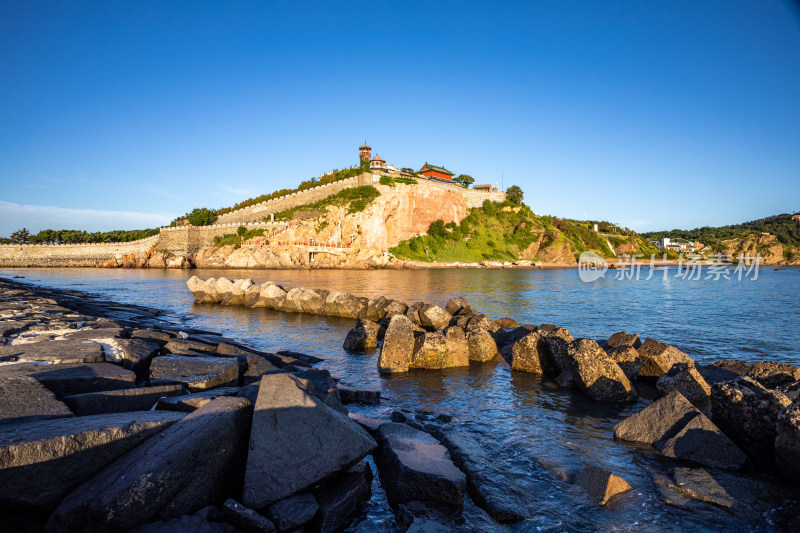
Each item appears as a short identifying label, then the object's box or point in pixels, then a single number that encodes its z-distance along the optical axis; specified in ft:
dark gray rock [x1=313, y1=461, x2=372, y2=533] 13.07
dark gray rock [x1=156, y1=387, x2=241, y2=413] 15.94
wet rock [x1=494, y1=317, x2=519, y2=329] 53.62
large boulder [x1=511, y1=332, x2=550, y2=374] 35.37
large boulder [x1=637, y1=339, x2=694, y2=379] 32.58
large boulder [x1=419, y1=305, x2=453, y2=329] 51.52
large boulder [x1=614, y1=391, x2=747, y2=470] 19.04
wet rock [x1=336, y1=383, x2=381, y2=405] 26.30
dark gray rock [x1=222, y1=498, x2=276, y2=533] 11.34
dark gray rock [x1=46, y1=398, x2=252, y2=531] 10.59
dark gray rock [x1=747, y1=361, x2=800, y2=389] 27.14
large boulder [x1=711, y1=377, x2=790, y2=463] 19.16
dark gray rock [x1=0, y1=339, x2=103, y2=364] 21.30
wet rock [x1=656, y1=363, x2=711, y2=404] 26.81
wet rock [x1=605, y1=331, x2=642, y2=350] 38.47
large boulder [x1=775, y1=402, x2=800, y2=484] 16.94
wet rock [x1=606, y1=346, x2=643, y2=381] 32.99
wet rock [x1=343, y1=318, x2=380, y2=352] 42.91
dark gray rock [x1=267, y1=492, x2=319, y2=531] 11.83
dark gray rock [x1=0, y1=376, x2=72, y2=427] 13.69
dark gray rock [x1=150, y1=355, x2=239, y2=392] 22.21
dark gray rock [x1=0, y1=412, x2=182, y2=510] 10.43
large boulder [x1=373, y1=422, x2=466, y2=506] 14.89
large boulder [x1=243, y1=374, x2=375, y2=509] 12.28
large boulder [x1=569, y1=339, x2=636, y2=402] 28.45
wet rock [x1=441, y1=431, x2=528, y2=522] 15.15
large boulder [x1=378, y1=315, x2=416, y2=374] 34.78
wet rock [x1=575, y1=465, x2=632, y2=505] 16.31
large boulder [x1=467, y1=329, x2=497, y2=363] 38.73
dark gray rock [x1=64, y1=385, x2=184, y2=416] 15.81
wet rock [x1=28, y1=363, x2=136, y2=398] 17.39
